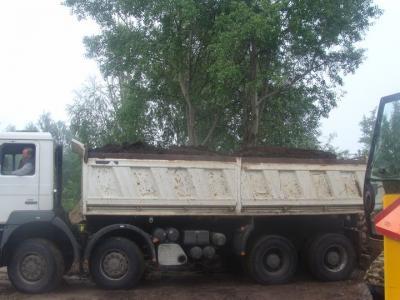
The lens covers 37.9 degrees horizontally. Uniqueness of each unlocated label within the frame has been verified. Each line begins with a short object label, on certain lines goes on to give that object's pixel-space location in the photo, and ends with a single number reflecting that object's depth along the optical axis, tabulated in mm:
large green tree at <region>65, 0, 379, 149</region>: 14039
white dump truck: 9734
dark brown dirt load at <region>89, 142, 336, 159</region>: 10117
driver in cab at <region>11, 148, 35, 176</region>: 9805
